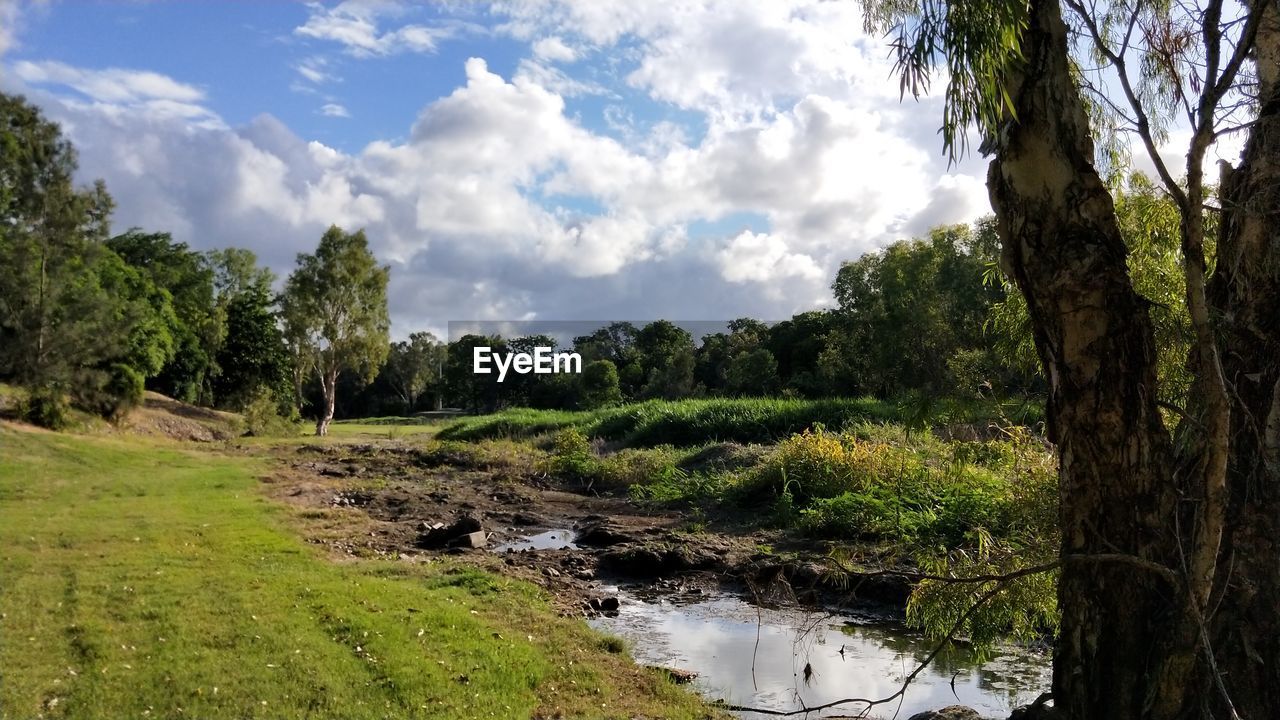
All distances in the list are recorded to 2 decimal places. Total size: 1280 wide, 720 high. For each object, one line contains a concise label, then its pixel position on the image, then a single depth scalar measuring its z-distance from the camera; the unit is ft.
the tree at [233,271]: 178.70
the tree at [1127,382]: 12.87
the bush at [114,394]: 85.87
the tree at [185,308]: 128.06
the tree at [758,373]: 127.85
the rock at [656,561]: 36.17
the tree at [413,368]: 227.81
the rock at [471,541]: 38.29
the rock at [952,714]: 17.29
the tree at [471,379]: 201.46
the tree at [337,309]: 129.18
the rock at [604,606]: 29.84
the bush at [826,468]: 46.14
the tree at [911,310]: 93.66
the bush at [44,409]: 74.43
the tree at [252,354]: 137.59
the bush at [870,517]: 37.32
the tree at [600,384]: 149.28
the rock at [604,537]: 41.16
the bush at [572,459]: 70.59
